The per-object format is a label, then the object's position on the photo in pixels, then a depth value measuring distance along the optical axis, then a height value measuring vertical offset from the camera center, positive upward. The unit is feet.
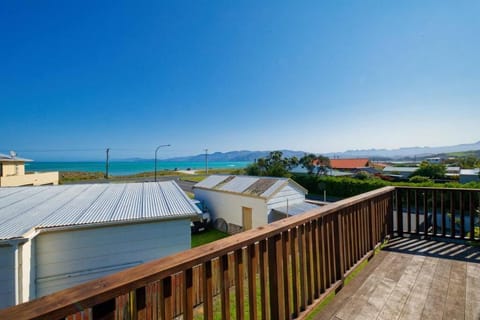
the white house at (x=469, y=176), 54.61 -4.71
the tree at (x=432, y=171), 70.77 -4.26
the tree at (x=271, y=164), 73.10 -1.73
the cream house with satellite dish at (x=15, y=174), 43.19 -3.15
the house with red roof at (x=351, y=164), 114.83 -2.85
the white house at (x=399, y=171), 86.14 -5.59
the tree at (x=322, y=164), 70.38 -1.64
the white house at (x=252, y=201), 30.25 -6.59
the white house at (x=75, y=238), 11.46 -5.04
